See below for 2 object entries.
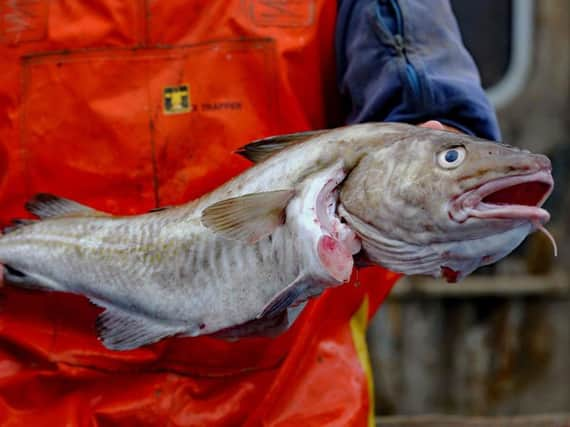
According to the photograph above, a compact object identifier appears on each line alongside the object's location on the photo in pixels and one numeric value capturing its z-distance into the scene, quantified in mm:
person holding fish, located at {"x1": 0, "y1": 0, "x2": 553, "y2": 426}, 2014
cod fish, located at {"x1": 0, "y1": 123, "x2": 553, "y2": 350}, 1353
